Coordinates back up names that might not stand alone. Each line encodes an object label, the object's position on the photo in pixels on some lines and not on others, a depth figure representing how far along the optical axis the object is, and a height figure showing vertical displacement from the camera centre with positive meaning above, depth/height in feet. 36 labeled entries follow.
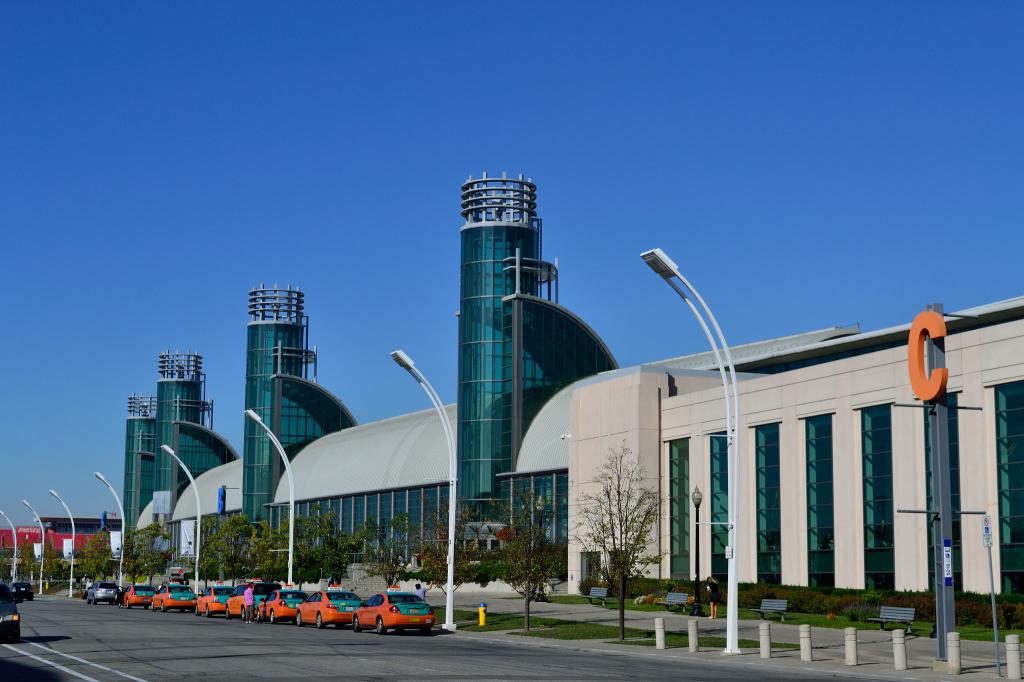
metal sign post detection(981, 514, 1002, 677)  86.43 -1.88
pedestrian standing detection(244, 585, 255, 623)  179.83 -14.12
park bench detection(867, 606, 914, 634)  133.59 -11.57
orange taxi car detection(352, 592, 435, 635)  143.74 -12.54
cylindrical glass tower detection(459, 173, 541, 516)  294.25 +42.03
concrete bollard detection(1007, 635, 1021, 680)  86.99 -10.22
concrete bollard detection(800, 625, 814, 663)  102.83 -11.17
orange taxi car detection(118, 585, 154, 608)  241.14 -17.87
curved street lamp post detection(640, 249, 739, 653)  107.86 +3.16
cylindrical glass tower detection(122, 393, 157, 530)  579.07 +17.78
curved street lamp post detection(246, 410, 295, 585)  202.39 -2.08
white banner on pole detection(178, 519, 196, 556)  346.13 -10.58
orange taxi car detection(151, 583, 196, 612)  216.54 -16.36
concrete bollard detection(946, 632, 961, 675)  90.68 -10.46
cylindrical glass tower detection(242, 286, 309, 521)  417.90 +45.02
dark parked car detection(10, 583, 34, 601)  285.31 -20.52
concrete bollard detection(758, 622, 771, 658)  106.01 -11.28
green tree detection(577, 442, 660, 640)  136.05 -2.08
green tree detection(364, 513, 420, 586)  200.34 -8.78
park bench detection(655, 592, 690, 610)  171.63 -12.94
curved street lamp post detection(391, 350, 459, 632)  152.66 +6.32
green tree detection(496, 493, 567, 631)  151.64 -5.90
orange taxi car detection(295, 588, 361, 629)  157.79 -13.16
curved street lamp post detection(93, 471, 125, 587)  318.65 +2.23
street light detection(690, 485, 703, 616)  156.46 -10.36
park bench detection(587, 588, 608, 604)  195.91 -13.78
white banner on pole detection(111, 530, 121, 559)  361.10 -11.46
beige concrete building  144.15 +6.38
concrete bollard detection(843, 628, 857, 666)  98.63 -10.81
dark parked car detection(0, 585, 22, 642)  119.55 -10.96
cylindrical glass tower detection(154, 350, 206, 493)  539.74 +43.18
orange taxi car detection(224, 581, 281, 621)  185.13 -13.82
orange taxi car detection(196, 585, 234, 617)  196.24 -15.13
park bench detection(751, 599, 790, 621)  150.30 -11.87
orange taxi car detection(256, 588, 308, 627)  170.71 -13.71
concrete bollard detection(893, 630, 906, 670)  94.89 -10.80
